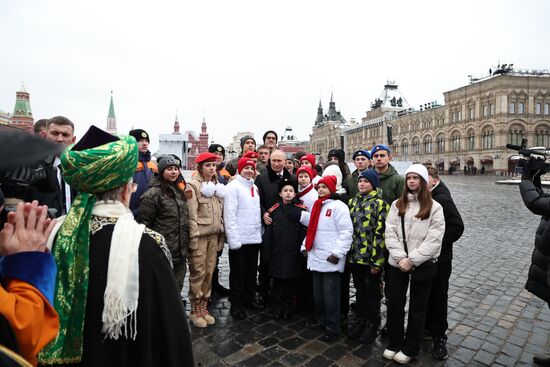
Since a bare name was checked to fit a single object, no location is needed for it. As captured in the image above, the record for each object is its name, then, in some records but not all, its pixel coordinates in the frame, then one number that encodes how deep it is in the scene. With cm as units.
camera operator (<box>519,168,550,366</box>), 302
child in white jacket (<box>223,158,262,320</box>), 429
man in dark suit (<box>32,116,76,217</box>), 336
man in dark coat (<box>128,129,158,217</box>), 443
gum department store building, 4369
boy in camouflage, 375
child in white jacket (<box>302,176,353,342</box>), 381
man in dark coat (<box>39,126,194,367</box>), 140
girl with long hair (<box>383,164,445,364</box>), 327
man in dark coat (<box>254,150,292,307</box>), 473
